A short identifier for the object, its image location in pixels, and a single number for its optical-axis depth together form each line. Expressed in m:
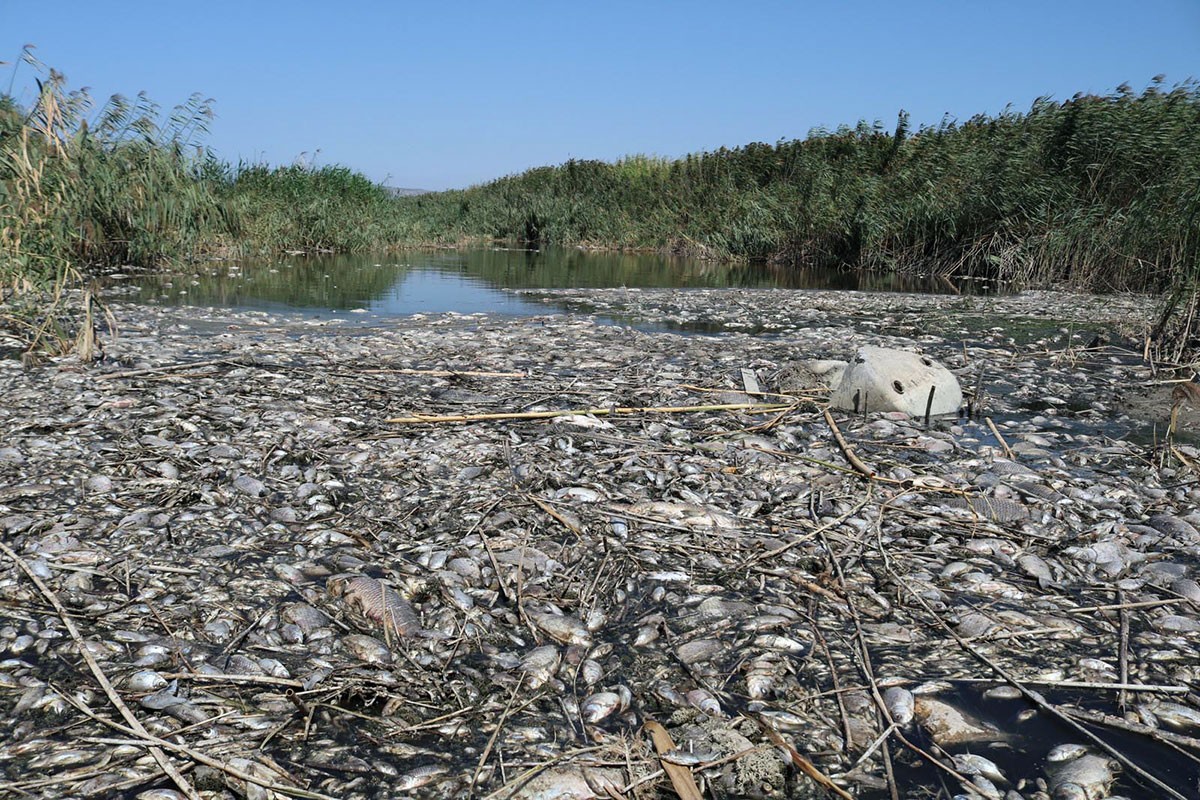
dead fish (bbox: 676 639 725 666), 2.67
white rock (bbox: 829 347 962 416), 5.70
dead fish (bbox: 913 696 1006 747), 2.31
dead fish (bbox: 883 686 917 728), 2.38
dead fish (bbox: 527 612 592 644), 2.79
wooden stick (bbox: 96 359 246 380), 5.77
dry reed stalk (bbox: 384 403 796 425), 5.02
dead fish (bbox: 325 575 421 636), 2.81
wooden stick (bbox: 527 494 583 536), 3.61
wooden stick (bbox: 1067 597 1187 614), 3.01
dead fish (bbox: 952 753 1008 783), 2.14
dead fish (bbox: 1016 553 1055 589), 3.26
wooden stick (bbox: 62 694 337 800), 1.97
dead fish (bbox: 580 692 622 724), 2.36
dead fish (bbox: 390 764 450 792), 2.05
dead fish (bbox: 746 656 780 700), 2.50
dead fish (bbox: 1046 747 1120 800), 2.07
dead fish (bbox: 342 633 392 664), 2.62
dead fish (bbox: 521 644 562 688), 2.54
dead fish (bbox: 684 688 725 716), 2.39
